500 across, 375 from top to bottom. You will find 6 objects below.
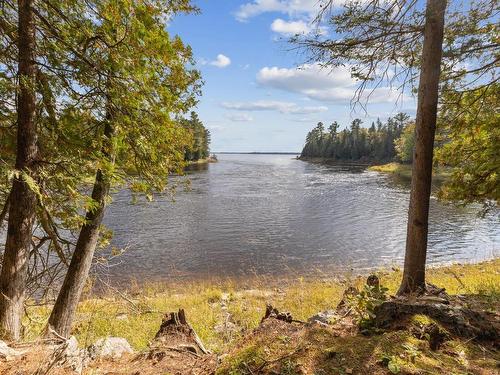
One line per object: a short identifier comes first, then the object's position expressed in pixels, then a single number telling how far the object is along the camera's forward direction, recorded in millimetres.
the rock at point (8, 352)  3453
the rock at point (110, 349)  4371
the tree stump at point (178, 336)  4297
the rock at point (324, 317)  4534
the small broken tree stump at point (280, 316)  4410
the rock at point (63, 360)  3138
